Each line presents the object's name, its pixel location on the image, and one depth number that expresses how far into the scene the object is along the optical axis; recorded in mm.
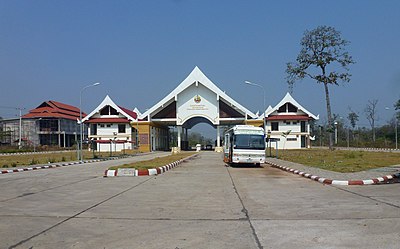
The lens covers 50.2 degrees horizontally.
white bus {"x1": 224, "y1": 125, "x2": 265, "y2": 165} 26078
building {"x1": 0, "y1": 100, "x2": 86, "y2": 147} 84019
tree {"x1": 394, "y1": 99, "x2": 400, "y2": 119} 68438
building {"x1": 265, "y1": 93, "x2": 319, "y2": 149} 68250
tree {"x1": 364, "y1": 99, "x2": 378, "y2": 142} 79744
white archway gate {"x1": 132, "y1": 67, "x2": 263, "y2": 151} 63312
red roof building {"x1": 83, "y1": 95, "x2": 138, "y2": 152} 69375
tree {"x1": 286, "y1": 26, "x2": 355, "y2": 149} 49719
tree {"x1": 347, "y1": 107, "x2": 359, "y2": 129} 101188
